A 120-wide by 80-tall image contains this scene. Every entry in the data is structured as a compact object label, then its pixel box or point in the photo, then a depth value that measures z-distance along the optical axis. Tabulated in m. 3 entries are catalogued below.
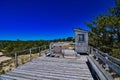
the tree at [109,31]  4.71
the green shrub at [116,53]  3.35
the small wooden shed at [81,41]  5.58
